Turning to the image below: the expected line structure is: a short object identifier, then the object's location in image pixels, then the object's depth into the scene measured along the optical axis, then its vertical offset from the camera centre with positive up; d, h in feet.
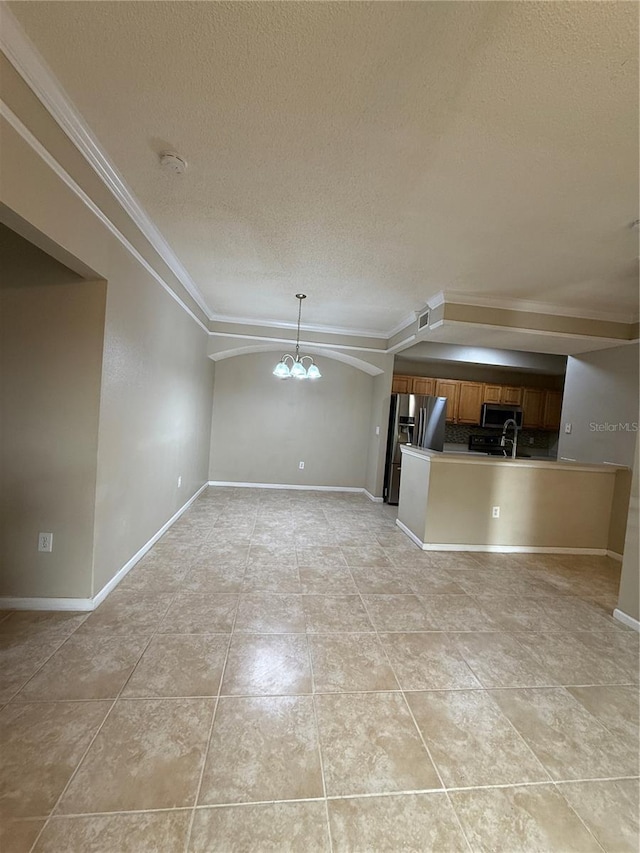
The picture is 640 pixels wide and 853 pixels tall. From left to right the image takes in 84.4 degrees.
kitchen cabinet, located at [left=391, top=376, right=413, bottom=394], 20.30 +2.14
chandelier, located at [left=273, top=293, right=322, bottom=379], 13.20 +1.56
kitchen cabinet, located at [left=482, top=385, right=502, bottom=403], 21.04 +2.10
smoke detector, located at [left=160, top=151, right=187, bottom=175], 5.74 +4.00
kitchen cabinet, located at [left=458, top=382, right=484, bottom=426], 20.89 +1.47
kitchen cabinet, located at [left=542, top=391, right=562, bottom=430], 21.48 +1.51
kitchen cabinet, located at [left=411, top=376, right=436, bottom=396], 20.42 +2.20
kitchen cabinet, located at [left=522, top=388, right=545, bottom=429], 21.31 +1.48
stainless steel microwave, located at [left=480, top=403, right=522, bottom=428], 20.62 +0.89
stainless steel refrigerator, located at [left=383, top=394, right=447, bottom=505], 16.71 -0.15
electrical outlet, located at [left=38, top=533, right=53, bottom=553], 6.89 -2.89
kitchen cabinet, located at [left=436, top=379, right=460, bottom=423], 20.63 +1.91
